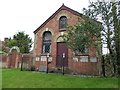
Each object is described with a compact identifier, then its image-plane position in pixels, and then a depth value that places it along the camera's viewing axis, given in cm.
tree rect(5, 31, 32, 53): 2221
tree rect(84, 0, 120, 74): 525
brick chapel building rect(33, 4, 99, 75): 816
